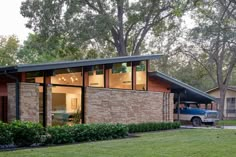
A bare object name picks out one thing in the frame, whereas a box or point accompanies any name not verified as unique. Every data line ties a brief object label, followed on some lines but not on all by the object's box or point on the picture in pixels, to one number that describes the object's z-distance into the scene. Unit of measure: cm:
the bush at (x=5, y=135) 1194
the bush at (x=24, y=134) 1241
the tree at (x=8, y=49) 4331
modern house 1527
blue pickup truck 2523
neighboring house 4038
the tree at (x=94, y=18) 2912
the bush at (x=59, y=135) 1309
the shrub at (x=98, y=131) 1384
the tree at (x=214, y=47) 2485
